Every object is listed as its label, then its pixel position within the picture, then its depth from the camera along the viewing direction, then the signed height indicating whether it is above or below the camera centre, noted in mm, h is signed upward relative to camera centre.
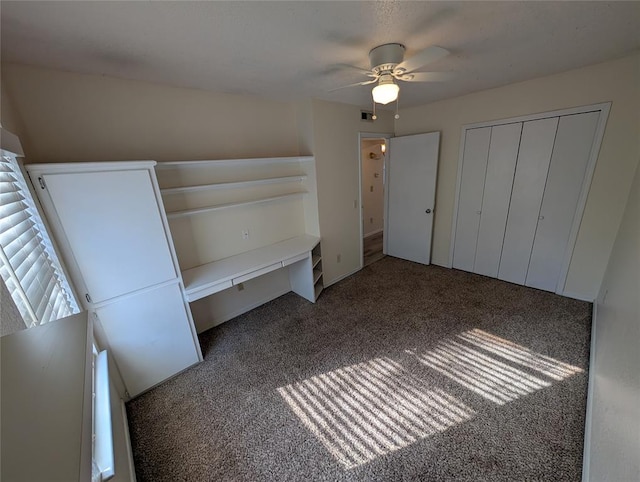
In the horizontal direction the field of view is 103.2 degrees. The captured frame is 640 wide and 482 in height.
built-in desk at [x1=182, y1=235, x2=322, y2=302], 2281 -936
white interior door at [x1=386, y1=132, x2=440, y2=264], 3715 -536
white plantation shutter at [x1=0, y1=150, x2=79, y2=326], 1051 -334
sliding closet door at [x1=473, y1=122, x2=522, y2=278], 3047 -534
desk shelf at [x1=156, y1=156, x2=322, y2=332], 2385 -638
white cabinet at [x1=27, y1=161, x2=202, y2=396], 1595 -537
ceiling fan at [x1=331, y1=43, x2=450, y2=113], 1581 +606
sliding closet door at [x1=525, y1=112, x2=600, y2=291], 2578 -516
